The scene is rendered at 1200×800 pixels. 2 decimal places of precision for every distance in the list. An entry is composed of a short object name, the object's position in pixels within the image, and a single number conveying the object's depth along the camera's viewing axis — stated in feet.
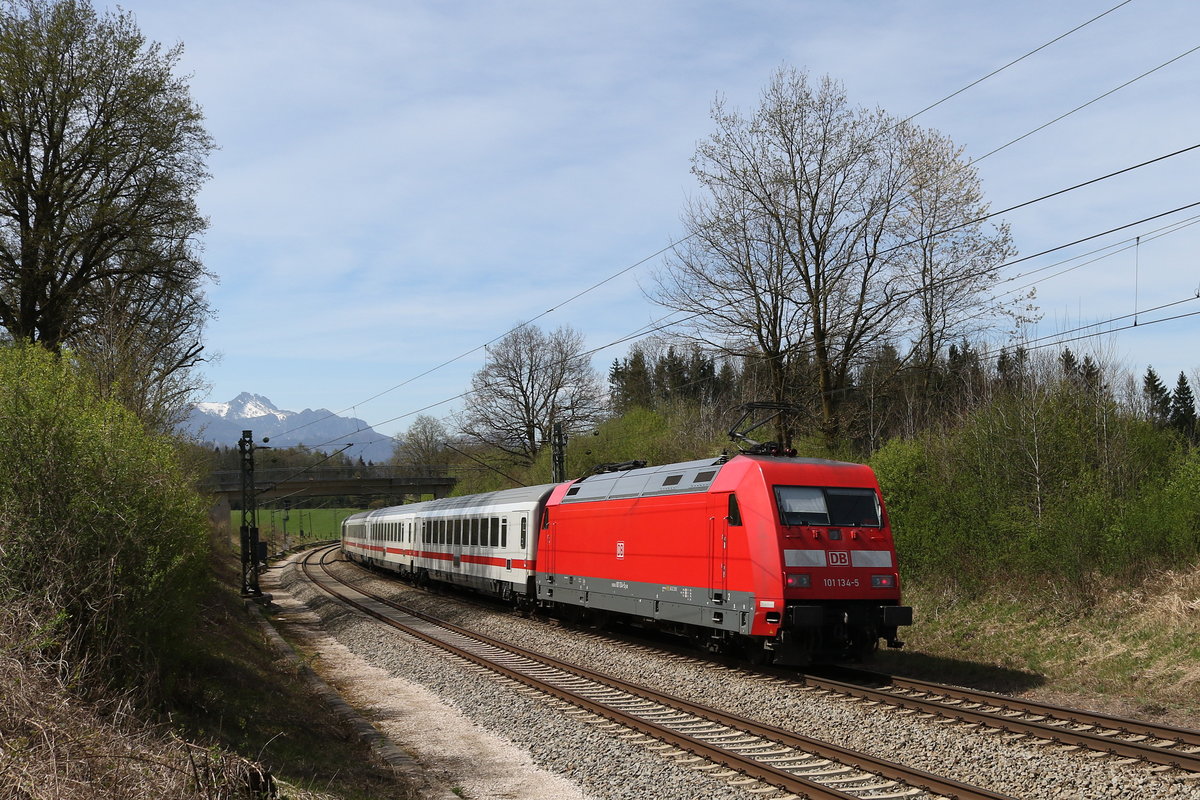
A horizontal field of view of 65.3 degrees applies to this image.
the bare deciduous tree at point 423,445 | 298.47
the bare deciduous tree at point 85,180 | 66.59
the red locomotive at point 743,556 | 42.50
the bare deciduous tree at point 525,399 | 193.47
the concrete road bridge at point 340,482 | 217.36
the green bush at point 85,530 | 25.98
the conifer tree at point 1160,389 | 188.57
